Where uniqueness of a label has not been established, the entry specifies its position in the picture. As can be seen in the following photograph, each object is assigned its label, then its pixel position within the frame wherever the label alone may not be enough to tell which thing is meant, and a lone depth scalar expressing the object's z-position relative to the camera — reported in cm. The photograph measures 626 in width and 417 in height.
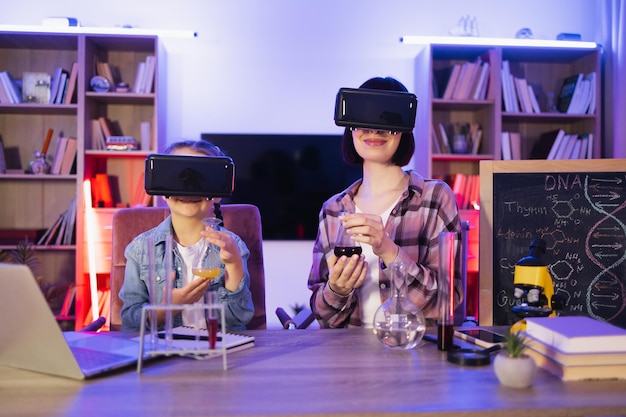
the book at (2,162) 410
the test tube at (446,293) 128
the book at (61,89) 406
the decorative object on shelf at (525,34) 429
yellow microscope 140
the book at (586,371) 106
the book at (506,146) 423
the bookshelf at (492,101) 416
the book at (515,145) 427
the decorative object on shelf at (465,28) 428
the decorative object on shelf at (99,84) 404
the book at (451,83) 421
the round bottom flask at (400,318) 128
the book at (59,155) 409
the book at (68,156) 409
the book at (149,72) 409
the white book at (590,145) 426
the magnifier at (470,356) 115
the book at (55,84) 405
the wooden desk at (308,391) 91
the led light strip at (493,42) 411
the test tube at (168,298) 121
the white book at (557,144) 428
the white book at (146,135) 415
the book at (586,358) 106
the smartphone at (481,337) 129
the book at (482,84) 419
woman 172
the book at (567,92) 429
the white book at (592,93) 423
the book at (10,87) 404
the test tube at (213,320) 118
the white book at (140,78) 412
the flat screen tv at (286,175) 436
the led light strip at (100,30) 395
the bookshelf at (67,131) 406
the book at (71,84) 404
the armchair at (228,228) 201
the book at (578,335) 108
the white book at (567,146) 428
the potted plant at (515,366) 100
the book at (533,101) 428
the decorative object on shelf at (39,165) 406
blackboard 183
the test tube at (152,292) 118
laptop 103
